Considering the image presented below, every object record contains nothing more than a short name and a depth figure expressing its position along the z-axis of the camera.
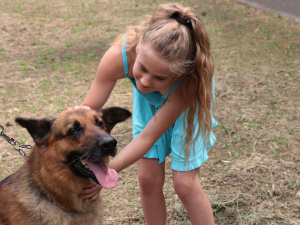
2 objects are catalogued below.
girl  2.89
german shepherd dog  3.11
